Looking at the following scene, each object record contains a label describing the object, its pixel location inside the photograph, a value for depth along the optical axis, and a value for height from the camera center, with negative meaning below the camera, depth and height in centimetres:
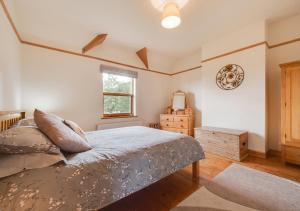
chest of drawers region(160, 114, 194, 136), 397 -52
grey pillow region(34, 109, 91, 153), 114 -24
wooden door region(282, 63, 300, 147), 224 +3
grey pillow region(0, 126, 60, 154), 86 -24
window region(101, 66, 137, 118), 355 +38
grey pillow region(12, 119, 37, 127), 151 -19
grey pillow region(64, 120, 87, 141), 154 -25
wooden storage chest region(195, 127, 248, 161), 264 -75
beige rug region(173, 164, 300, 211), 143 -105
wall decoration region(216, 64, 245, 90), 303 +67
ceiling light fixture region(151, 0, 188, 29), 164 +113
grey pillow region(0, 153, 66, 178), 82 -37
